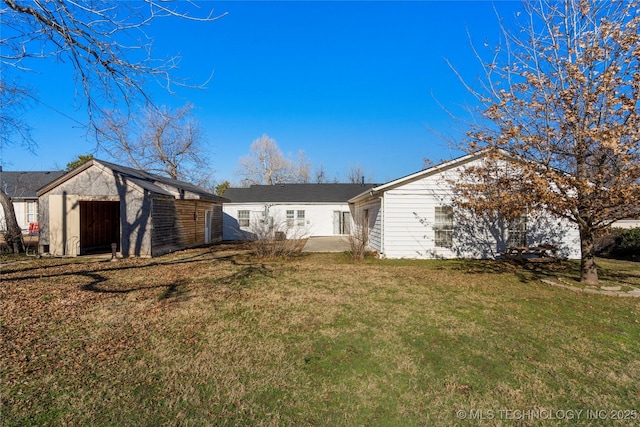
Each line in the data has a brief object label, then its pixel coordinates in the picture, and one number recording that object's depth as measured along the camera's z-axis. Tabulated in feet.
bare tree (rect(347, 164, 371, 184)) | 165.33
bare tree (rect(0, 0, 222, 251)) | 14.74
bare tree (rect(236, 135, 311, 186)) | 140.67
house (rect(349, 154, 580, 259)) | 41.63
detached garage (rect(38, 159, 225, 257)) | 40.81
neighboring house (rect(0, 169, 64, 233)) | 76.64
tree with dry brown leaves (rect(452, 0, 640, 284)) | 21.59
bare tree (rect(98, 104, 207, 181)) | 94.79
